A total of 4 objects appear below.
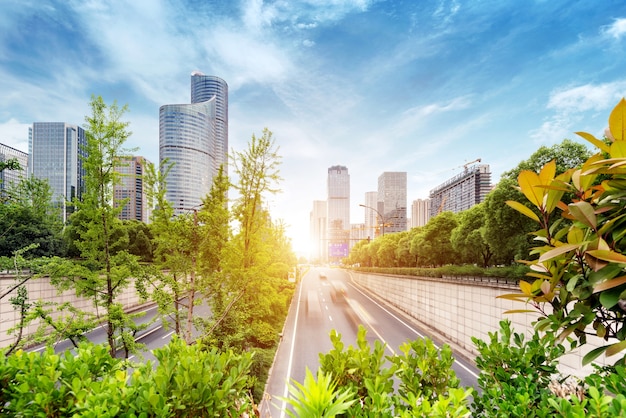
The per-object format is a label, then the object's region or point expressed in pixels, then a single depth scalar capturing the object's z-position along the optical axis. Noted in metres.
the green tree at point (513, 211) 14.60
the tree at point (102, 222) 8.78
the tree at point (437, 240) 29.31
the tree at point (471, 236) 22.41
